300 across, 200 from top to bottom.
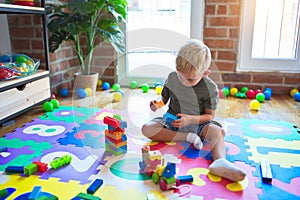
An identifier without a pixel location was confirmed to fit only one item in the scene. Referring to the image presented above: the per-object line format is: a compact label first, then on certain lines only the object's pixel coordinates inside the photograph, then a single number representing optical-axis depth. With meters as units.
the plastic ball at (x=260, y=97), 1.93
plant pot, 2.04
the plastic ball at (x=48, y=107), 1.71
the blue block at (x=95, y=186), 0.90
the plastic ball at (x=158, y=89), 1.96
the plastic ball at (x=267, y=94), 2.01
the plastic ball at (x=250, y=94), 2.03
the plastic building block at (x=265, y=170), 0.97
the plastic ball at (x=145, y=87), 1.96
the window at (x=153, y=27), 1.98
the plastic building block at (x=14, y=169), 1.02
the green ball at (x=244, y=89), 2.10
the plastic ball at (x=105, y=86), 2.19
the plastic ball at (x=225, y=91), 2.02
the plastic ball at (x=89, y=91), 2.01
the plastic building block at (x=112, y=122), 1.13
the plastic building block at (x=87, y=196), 0.86
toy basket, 1.49
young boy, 1.15
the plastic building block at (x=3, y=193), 0.88
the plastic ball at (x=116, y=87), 2.05
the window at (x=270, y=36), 2.08
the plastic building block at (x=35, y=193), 0.87
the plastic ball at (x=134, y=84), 2.02
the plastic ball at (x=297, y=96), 1.96
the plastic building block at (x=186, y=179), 0.96
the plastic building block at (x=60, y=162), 1.05
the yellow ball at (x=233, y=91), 2.10
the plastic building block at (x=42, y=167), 1.03
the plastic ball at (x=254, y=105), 1.76
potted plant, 1.82
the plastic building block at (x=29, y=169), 1.00
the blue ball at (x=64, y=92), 2.07
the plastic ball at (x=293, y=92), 2.06
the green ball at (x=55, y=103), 1.77
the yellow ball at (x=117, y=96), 1.93
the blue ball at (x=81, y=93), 1.97
